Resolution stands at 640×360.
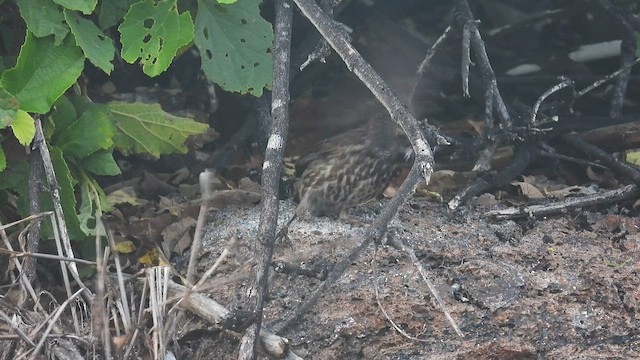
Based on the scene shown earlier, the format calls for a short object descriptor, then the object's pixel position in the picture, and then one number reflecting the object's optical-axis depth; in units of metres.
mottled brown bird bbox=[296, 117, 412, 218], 8.34
